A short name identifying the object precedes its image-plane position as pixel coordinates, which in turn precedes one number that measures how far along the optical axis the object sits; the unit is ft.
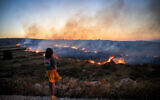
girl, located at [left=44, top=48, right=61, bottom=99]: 13.52
